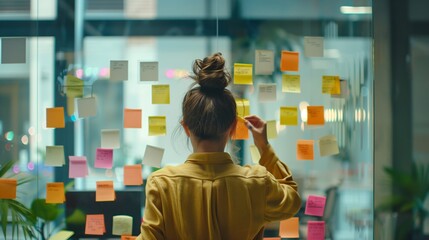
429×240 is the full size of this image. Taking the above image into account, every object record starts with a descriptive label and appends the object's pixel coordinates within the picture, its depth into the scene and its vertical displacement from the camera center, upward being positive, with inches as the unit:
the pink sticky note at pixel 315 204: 120.9 -15.5
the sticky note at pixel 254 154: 115.5 -5.0
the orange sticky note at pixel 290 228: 119.5 -20.2
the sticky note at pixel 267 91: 118.6 +7.6
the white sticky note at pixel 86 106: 118.8 +4.8
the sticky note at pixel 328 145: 121.2 -3.4
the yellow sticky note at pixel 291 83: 118.6 +9.2
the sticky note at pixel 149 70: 115.7 +11.6
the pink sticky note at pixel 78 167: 118.1 -7.4
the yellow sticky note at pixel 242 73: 115.7 +11.0
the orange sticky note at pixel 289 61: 118.2 +13.6
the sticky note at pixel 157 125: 116.7 +0.8
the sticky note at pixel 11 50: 117.9 +16.0
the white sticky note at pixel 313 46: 120.4 +16.9
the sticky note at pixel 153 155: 116.4 -5.1
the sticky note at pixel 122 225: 117.9 -19.1
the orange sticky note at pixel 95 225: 118.8 -19.2
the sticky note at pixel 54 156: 116.6 -5.2
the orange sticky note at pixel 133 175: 118.1 -9.1
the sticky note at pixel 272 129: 118.0 -0.1
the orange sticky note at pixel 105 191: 118.0 -12.3
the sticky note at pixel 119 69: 116.3 +11.9
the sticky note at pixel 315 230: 121.3 -20.9
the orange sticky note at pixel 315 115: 121.6 +2.8
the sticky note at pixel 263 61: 117.2 +13.5
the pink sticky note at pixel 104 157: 118.6 -5.6
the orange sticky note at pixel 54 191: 117.3 -12.2
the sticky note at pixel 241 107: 113.4 +4.2
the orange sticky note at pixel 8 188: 116.0 -11.4
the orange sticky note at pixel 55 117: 117.5 +2.6
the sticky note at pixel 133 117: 118.3 +2.5
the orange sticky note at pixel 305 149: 120.4 -4.2
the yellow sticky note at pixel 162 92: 115.3 +7.3
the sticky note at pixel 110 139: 119.4 -1.9
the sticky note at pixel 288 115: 120.3 +2.8
